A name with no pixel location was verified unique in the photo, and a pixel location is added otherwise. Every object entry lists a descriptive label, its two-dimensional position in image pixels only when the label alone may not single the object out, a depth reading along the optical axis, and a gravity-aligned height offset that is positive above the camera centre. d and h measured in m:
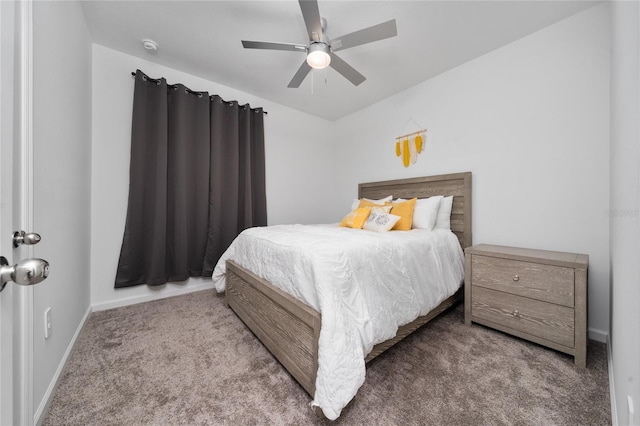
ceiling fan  1.49 +1.19
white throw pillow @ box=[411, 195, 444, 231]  2.36 -0.02
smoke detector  2.15 +1.55
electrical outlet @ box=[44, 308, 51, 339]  1.17 -0.55
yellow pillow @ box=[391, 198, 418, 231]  2.33 -0.02
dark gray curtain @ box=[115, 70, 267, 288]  2.34 +0.32
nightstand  1.46 -0.58
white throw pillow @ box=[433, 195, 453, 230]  2.46 -0.04
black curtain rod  2.35 +1.35
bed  1.17 -0.66
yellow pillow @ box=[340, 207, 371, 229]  2.42 -0.07
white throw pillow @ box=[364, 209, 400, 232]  2.23 -0.09
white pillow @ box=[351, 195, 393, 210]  2.79 +0.14
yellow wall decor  2.82 +0.81
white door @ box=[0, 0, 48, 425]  0.52 +0.00
